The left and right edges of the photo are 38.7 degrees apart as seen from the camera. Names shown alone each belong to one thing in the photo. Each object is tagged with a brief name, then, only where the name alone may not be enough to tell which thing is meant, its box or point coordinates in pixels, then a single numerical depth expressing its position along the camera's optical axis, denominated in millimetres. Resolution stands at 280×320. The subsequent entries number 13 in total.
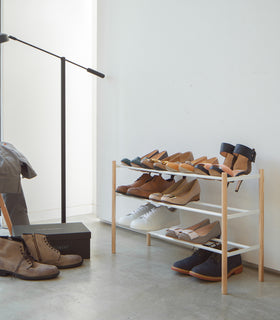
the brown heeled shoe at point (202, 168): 1982
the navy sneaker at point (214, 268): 1949
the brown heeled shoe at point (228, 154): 2104
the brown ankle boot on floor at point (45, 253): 2105
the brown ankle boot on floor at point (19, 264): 1979
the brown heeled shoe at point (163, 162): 2184
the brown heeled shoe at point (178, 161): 2104
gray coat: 2412
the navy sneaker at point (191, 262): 2047
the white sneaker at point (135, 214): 2355
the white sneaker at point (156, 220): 2206
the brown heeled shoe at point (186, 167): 2020
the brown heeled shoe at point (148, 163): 2250
